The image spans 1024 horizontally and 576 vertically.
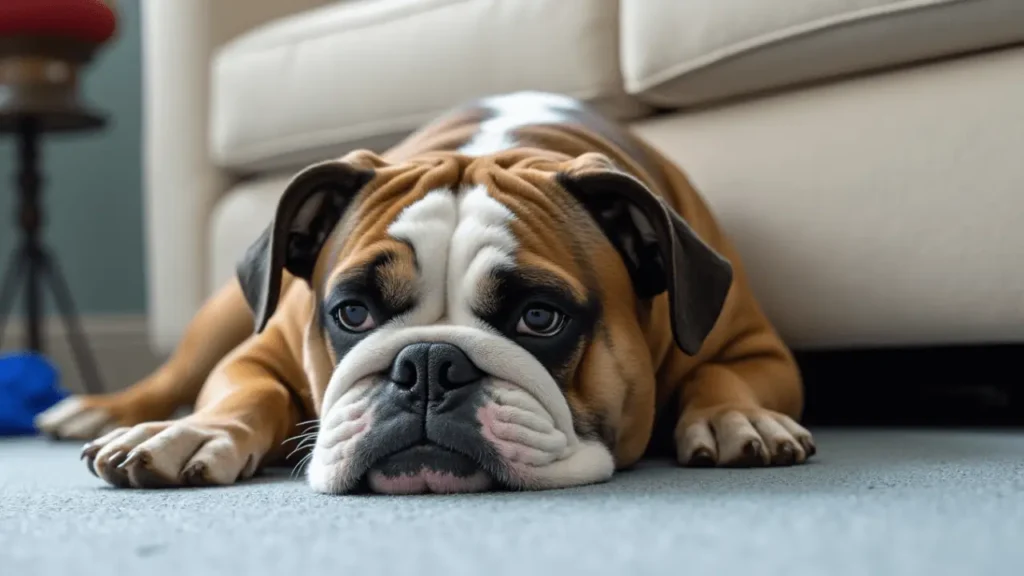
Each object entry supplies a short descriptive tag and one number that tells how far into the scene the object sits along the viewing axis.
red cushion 1.99
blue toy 1.67
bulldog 1.13
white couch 1.37
